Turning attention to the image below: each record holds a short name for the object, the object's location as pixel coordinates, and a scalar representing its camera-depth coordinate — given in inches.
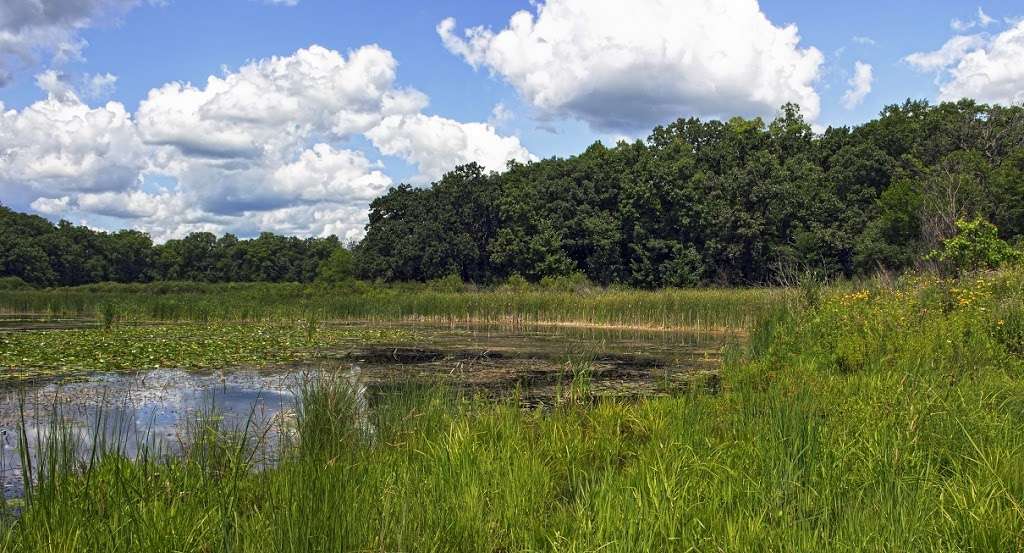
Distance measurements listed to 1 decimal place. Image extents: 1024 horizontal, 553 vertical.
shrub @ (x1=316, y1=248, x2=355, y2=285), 2004.2
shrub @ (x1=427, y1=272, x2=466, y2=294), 1498.8
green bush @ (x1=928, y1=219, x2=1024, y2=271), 575.8
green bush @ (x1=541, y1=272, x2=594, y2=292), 1299.2
